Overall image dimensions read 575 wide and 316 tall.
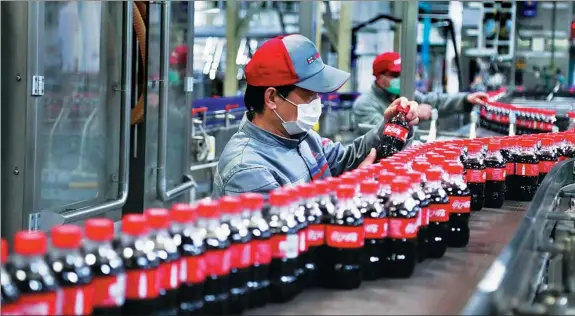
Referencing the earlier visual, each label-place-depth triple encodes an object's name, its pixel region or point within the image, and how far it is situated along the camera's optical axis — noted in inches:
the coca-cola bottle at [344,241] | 87.3
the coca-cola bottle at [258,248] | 79.7
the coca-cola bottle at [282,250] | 82.5
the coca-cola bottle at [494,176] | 133.3
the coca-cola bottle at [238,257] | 77.9
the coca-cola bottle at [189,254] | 73.1
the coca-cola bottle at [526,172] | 143.3
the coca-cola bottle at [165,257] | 70.0
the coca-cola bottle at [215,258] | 75.4
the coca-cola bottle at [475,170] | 126.1
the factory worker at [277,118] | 120.6
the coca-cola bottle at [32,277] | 61.5
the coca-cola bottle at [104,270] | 66.4
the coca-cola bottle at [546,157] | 152.3
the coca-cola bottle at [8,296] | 61.4
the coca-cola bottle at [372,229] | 90.7
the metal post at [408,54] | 282.8
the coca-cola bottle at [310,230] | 86.4
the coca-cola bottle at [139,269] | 68.8
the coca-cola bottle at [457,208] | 109.0
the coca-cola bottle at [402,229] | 92.4
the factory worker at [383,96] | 275.1
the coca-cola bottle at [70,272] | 63.6
